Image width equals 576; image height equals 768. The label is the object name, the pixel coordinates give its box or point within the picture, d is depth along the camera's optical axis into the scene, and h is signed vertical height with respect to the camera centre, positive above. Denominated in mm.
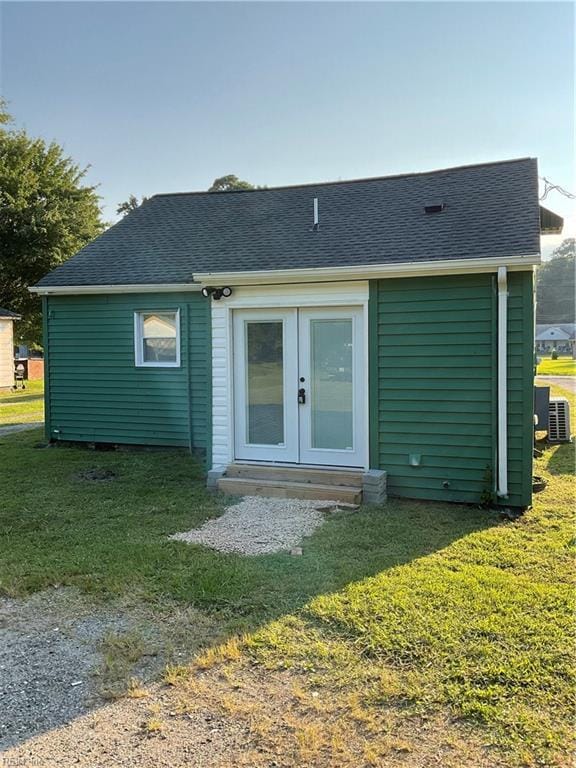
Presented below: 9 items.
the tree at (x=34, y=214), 23172 +6742
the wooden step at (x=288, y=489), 6062 -1365
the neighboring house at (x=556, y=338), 66375 +3380
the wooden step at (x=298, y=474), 6266 -1222
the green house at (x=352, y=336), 5844 +408
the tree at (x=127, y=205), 37438 +11125
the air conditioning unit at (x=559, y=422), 9922 -988
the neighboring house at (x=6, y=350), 20453 +790
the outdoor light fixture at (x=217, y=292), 6867 +954
